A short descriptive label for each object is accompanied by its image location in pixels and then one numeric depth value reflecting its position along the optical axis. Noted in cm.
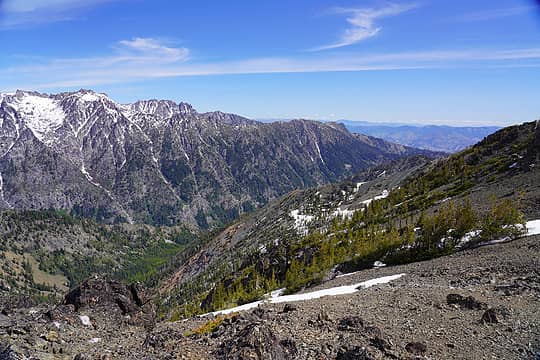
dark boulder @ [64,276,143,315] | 2339
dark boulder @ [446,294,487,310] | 2306
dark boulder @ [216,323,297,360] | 1609
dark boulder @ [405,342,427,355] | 1794
